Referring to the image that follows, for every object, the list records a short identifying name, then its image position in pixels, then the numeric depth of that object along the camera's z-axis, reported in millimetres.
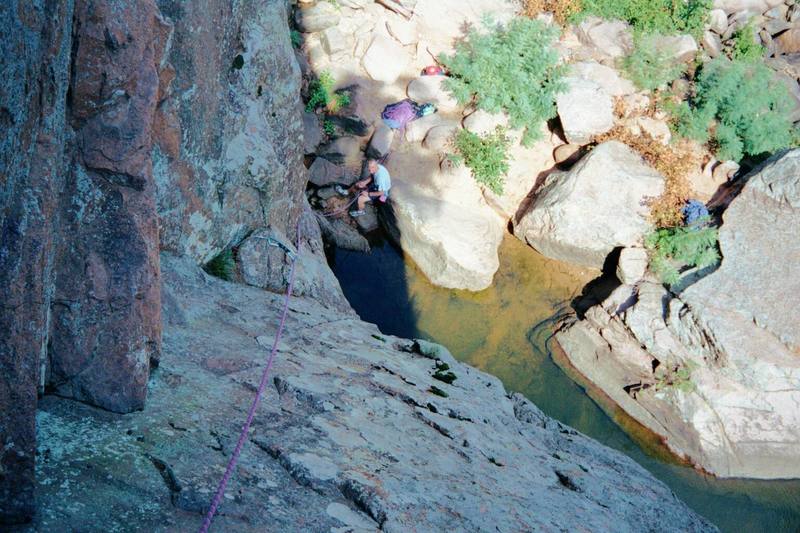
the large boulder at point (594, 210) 12289
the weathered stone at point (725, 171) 13406
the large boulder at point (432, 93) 14055
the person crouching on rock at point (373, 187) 12094
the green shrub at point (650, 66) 14344
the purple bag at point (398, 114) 13508
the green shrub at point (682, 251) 11352
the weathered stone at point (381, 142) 13172
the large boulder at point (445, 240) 11734
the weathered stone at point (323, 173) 12588
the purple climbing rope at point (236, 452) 3293
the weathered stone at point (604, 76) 14297
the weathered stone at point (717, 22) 15672
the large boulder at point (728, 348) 10289
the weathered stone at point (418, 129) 13570
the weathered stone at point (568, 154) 13648
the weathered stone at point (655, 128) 13781
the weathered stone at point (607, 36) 15039
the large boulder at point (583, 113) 13469
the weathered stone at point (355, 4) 14523
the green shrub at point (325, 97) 13391
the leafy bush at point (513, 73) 13570
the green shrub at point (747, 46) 15000
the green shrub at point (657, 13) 15203
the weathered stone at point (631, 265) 11820
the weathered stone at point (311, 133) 12922
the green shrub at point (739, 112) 13336
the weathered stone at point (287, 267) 7066
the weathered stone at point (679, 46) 14766
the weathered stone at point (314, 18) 14078
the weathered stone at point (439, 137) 13359
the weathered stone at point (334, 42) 14148
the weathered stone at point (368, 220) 12453
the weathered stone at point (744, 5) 15992
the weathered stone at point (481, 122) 13461
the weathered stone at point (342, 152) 13031
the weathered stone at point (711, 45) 15235
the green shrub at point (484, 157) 12914
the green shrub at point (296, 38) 13784
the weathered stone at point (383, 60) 14242
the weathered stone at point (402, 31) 14648
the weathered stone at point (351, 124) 13414
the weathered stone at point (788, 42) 15578
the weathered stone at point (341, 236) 11891
